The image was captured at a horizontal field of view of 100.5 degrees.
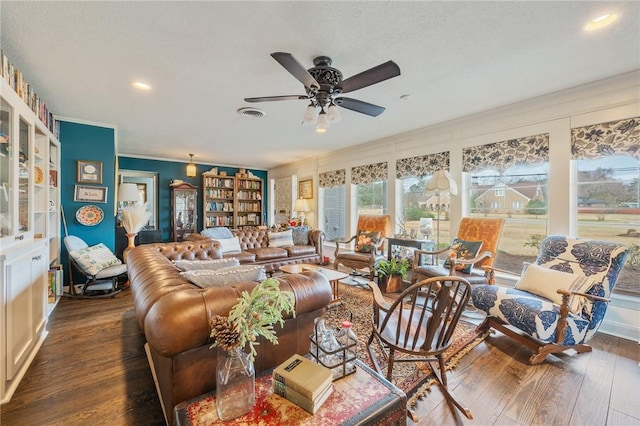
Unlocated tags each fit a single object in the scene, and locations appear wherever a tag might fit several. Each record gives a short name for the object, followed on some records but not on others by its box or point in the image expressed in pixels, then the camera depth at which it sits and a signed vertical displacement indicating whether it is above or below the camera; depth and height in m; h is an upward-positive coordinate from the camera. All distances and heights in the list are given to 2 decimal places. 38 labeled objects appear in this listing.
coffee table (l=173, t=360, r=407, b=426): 0.97 -0.77
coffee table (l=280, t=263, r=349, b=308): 3.09 -0.78
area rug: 1.84 -1.19
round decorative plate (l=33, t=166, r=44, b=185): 2.77 +0.35
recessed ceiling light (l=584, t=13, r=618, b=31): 1.77 +1.31
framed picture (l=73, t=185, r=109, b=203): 3.81 +0.23
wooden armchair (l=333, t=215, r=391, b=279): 4.18 -0.57
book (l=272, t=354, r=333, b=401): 1.01 -0.67
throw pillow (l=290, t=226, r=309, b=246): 5.52 -0.54
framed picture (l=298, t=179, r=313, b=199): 6.64 +0.56
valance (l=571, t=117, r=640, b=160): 2.55 +0.74
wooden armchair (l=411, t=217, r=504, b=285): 3.09 -0.56
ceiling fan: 1.85 +1.00
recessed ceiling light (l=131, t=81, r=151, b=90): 2.67 +1.27
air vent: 3.37 +1.27
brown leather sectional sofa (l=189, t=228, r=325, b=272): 4.60 -0.75
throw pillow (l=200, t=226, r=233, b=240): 4.52 -0.41
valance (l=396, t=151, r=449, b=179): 4.07 +0.75
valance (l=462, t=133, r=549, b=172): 3.15 +0.75
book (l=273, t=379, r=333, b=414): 1.00 -0.73
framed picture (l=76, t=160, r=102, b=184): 3.79 +0.54
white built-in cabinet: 1.73 -0.32
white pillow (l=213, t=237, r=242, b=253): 4.52 -0.60
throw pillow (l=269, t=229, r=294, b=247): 5.27 -0.57
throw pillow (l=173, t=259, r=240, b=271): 2.05 -0.43
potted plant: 3.79 -0.92
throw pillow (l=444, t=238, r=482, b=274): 3.29 -0.50
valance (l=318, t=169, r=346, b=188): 5.76 +0.73
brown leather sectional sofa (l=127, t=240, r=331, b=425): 1.10 -0.52
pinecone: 1.02 -0.47
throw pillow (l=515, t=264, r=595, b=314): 2.21 -0.64
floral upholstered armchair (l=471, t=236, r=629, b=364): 2.08 -0.75
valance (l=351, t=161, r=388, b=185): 4.91 +0.73
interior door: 7.42 +0.34
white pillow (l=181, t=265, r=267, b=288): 1.54 -0.40
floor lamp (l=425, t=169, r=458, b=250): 3.64 +0.39
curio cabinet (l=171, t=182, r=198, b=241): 6.57 +0.01
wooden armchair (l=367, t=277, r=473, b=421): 1.53 -0.78
